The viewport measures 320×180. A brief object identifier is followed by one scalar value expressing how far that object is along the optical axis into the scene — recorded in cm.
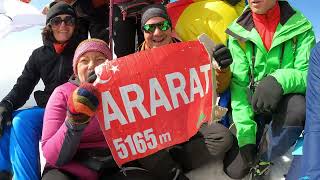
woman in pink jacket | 210
